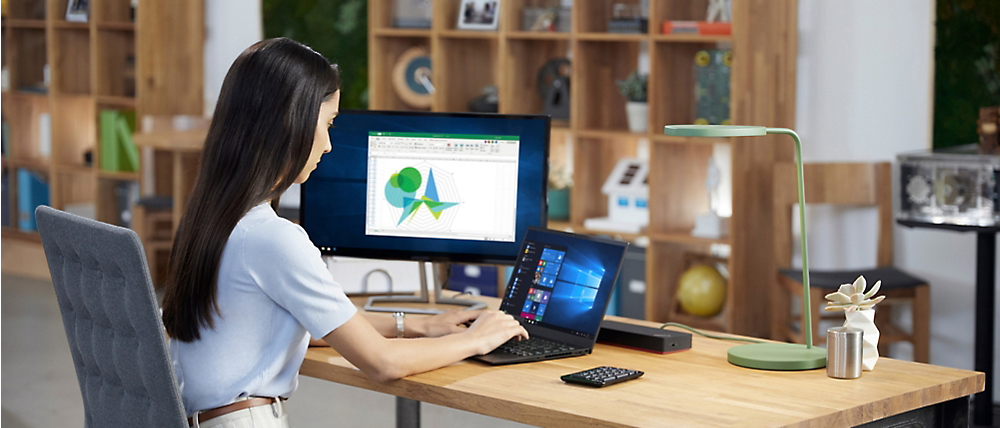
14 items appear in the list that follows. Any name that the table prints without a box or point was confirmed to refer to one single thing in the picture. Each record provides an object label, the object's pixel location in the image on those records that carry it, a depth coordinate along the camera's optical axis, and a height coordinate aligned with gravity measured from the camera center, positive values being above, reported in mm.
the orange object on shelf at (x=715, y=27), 4387 +504
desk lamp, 1979 -361
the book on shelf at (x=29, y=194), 7266 -248
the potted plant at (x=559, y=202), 5062 -214
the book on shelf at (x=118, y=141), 6609 +89
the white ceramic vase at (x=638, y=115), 4699 +169
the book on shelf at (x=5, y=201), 7477 -301
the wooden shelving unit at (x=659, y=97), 4418 +253
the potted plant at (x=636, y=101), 4703 +229
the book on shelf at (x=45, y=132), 7266 +155
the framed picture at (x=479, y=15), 5094 +646
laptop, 2109 -269
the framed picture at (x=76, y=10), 6838 +898
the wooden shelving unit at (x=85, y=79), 6512 +475
